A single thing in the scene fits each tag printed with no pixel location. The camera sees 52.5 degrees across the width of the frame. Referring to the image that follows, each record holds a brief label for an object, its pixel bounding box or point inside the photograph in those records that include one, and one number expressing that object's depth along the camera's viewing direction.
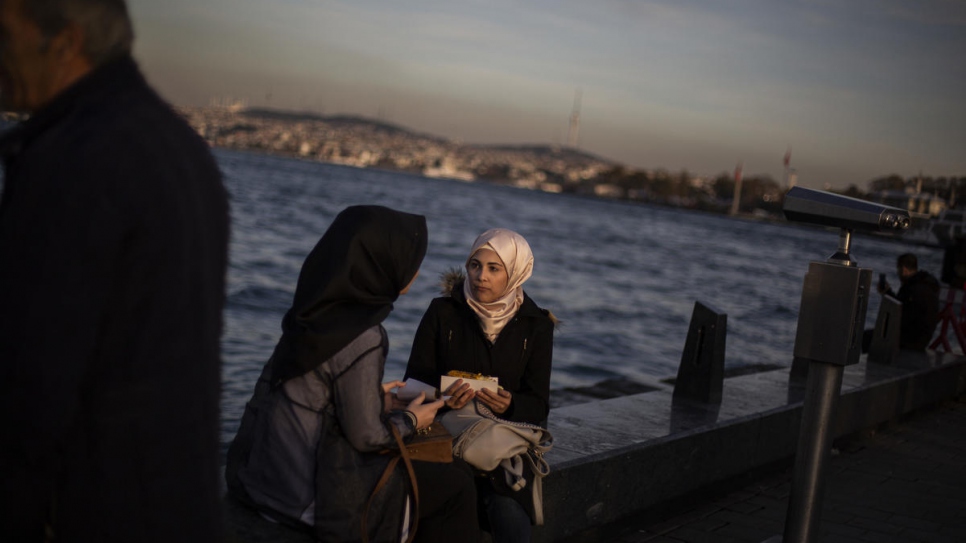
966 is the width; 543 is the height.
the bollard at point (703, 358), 6.80
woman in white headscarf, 4.50
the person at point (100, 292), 1.72
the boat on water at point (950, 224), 19.77
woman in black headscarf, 3.01
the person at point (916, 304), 11.77
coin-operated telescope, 4.57
